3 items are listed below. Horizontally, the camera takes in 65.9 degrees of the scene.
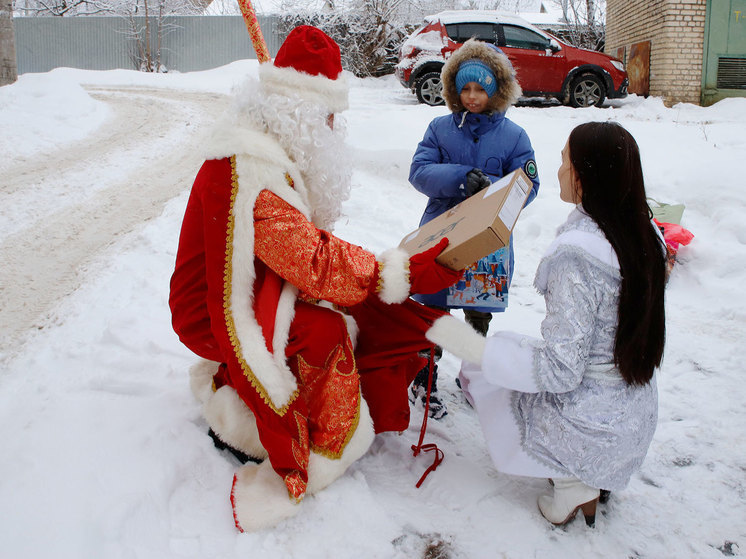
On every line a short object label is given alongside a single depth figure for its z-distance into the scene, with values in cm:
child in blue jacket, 273
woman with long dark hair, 190
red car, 1030
